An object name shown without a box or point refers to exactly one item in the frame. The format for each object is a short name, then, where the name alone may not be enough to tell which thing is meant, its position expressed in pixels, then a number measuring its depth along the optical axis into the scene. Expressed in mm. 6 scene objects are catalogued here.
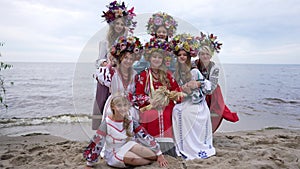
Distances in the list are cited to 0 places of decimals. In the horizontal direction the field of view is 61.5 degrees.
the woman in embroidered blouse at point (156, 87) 3273
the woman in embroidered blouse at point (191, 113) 3570
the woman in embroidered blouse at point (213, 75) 4016
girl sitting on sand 3190
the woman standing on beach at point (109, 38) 3507
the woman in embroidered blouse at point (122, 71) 3203
